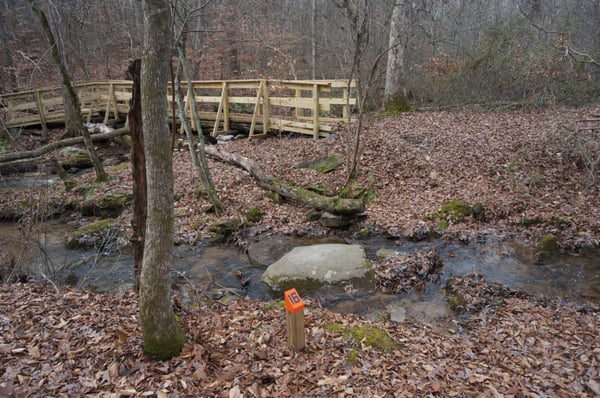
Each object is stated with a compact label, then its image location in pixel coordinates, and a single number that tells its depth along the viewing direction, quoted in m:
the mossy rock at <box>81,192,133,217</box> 9.12
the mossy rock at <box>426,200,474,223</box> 7.55
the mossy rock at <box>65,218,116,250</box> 7.53
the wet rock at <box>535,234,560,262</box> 6.25
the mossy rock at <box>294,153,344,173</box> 9.62
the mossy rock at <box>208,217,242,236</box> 7.84
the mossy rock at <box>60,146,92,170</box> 12.38
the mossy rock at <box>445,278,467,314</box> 5.11
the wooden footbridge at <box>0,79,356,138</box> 11.88
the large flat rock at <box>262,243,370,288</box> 5.87
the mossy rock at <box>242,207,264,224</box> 8.27
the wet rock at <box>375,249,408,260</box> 6.46
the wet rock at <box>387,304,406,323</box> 4.95
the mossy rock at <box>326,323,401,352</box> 3.84
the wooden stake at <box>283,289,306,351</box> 3.41
